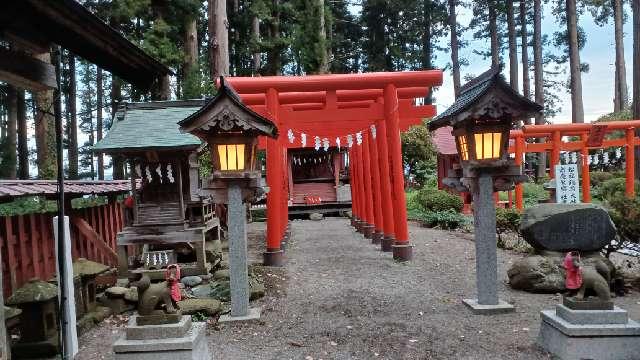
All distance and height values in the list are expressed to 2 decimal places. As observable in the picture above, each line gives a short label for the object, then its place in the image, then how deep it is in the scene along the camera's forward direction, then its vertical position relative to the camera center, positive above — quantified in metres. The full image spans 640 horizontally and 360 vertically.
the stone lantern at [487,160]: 5.74 +0.10
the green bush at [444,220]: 15.09 -1.65
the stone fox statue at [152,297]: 4.23 -1.06
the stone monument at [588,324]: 4.32 -1.51
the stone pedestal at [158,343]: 4.13 -1.44
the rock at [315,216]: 20.59 -1.86
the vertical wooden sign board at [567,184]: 8.55 -0.36
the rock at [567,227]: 6.95 -0.97
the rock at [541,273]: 6.85 -1.62
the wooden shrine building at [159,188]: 8.04 -0.11
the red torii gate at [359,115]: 9.08 +1.31
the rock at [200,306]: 6.18 -1.70
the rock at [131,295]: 7.08 -1.72
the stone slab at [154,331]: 4.22 -1.36
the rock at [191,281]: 7.96 -1.73
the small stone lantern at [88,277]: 6.38 -1.29
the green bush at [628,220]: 8.02 -1.00
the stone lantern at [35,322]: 5.06 -1.49
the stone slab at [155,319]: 4.24 -1.26
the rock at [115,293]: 7.03 -1.65
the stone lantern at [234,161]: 5.86 +0.23
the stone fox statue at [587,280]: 4.43 -1.12
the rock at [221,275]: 8.05 -1.69
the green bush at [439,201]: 17.06 -1.17
